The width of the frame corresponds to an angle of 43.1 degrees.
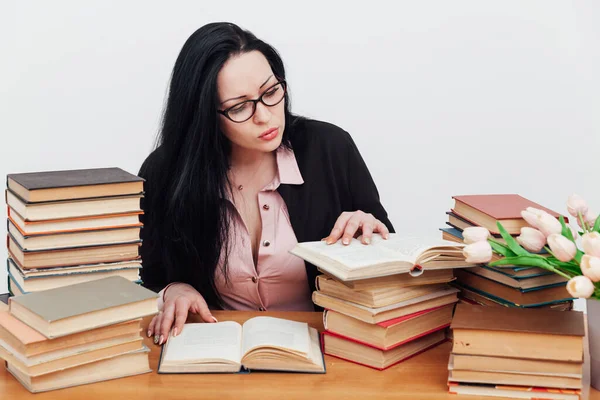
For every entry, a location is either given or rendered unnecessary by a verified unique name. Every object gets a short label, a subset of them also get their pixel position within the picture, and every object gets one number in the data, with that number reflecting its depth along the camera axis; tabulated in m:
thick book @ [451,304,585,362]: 1.38
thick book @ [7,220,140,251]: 1.59
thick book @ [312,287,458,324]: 1.50
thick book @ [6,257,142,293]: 1.61
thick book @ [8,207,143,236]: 1.58
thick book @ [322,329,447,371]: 1.53
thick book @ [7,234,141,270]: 1.60
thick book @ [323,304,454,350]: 1.51
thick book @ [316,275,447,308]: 1.51
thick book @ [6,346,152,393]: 1.42
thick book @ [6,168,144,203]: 1.58
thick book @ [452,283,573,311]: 1.60
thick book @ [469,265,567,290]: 1.56
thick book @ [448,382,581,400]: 1.39
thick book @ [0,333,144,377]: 1.40
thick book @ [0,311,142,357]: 1.39
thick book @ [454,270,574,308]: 1.58
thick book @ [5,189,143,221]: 1.58
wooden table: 1.42
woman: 2.03
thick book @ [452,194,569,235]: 1.58
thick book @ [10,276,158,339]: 1.40
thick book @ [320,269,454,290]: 1.52
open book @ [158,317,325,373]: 1.50
